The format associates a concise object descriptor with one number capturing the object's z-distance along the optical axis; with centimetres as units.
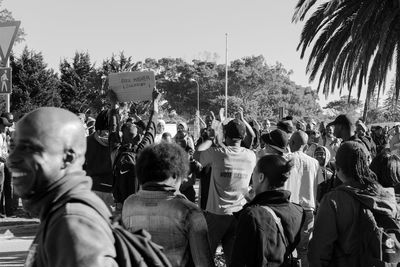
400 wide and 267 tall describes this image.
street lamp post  6650
